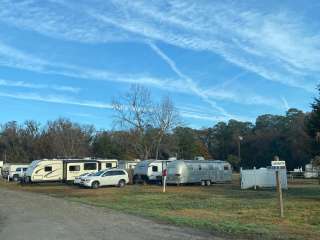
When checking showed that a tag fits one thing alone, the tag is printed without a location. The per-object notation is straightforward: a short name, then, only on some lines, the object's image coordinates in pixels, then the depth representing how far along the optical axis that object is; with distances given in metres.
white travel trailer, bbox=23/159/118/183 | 55.62
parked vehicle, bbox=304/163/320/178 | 74.66
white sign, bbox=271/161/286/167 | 19.36
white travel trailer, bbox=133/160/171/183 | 54.25
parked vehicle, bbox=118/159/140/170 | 67.75
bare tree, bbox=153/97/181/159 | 81.44
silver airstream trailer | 51.84
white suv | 47.97
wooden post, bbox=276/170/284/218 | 19.56
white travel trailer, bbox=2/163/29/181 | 70.50
